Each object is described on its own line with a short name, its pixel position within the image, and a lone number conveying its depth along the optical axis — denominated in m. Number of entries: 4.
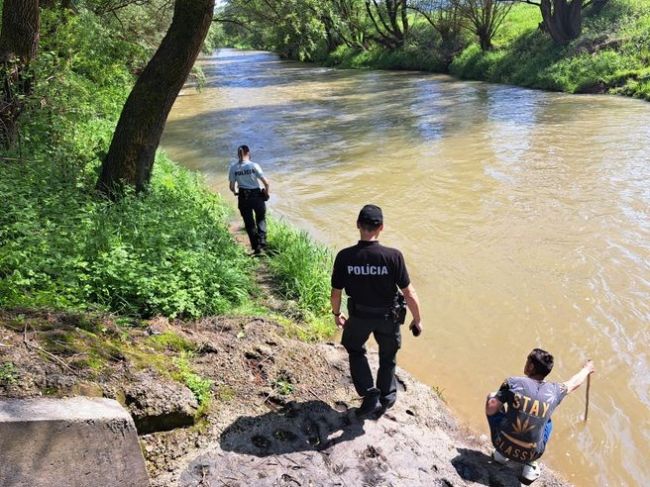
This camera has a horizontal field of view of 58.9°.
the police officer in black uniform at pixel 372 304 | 4.27
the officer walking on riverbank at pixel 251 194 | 8.03
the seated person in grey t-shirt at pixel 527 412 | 4.12
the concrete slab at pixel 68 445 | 2.97
